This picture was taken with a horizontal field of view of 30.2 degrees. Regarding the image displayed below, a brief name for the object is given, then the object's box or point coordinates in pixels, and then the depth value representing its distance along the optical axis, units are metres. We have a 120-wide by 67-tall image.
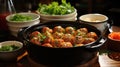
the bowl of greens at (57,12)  1.89
